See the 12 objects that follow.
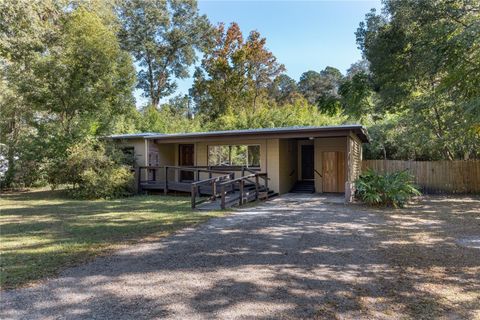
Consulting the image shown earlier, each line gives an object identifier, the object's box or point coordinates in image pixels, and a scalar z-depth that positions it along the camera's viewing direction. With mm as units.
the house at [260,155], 14059
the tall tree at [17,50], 16438
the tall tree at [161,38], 32469
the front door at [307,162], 16844
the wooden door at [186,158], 17391
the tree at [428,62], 7871
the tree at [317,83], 43650
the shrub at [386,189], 11047
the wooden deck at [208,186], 11352
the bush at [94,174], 13672
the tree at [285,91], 32281
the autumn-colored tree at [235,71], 29656
